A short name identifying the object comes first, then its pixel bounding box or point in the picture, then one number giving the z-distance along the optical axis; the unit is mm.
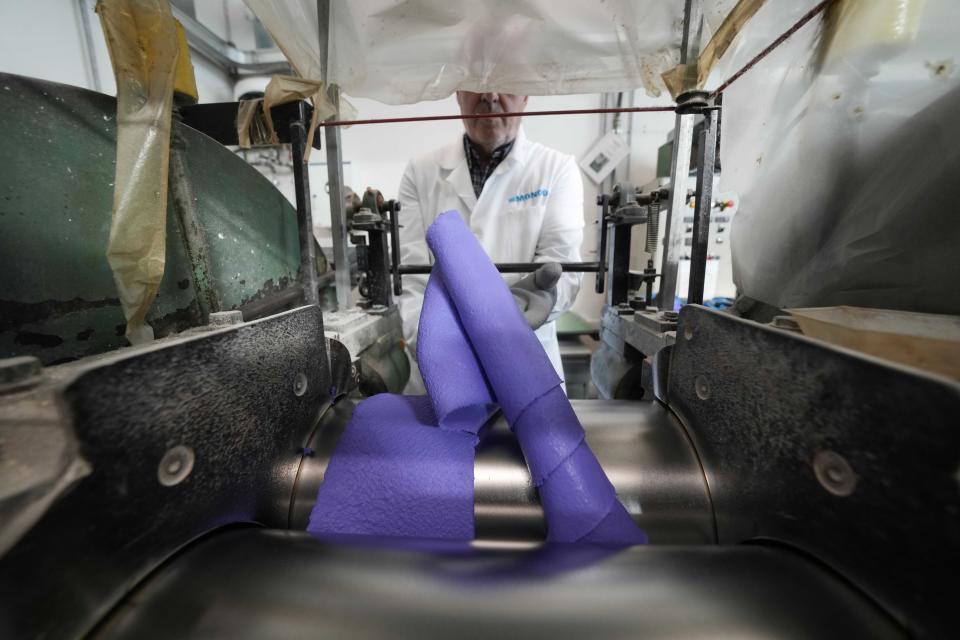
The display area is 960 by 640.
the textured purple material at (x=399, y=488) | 317
